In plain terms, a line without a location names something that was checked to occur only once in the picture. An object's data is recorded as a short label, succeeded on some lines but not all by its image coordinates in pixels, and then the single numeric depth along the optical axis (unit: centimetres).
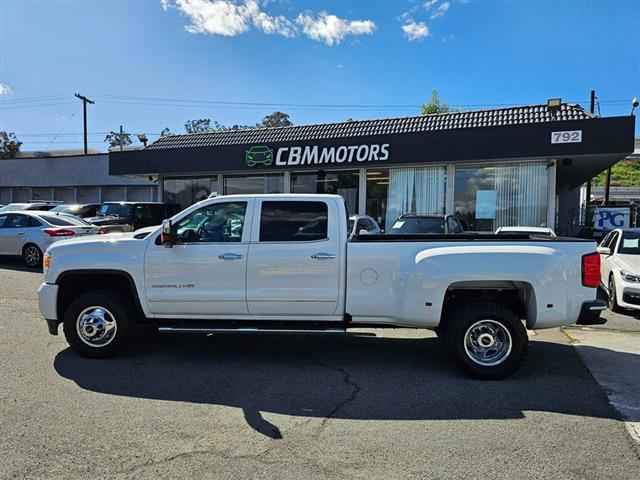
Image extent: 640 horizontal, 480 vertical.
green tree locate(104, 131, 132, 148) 7044
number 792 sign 1277
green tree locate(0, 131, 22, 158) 5378
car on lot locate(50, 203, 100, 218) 1778
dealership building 1338
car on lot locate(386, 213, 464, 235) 1137
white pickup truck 504
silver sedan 1303
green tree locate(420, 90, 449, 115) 4050
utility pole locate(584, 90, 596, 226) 3203
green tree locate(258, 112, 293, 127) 5791
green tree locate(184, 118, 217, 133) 7038
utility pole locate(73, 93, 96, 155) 4298
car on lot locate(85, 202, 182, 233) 1628
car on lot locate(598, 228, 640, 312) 827
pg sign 2003
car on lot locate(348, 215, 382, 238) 1004
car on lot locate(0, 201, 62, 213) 2103
